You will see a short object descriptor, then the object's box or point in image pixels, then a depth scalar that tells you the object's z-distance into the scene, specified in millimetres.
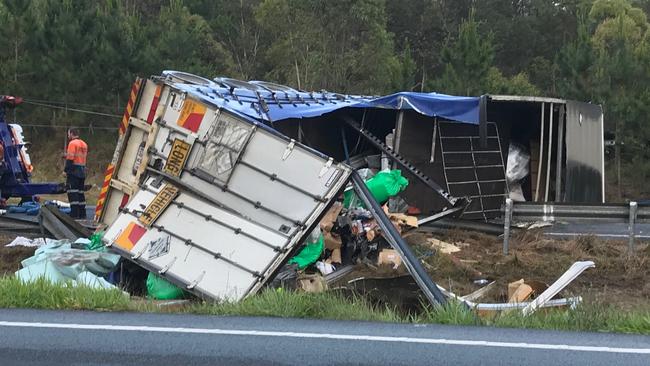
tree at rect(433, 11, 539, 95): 29406
